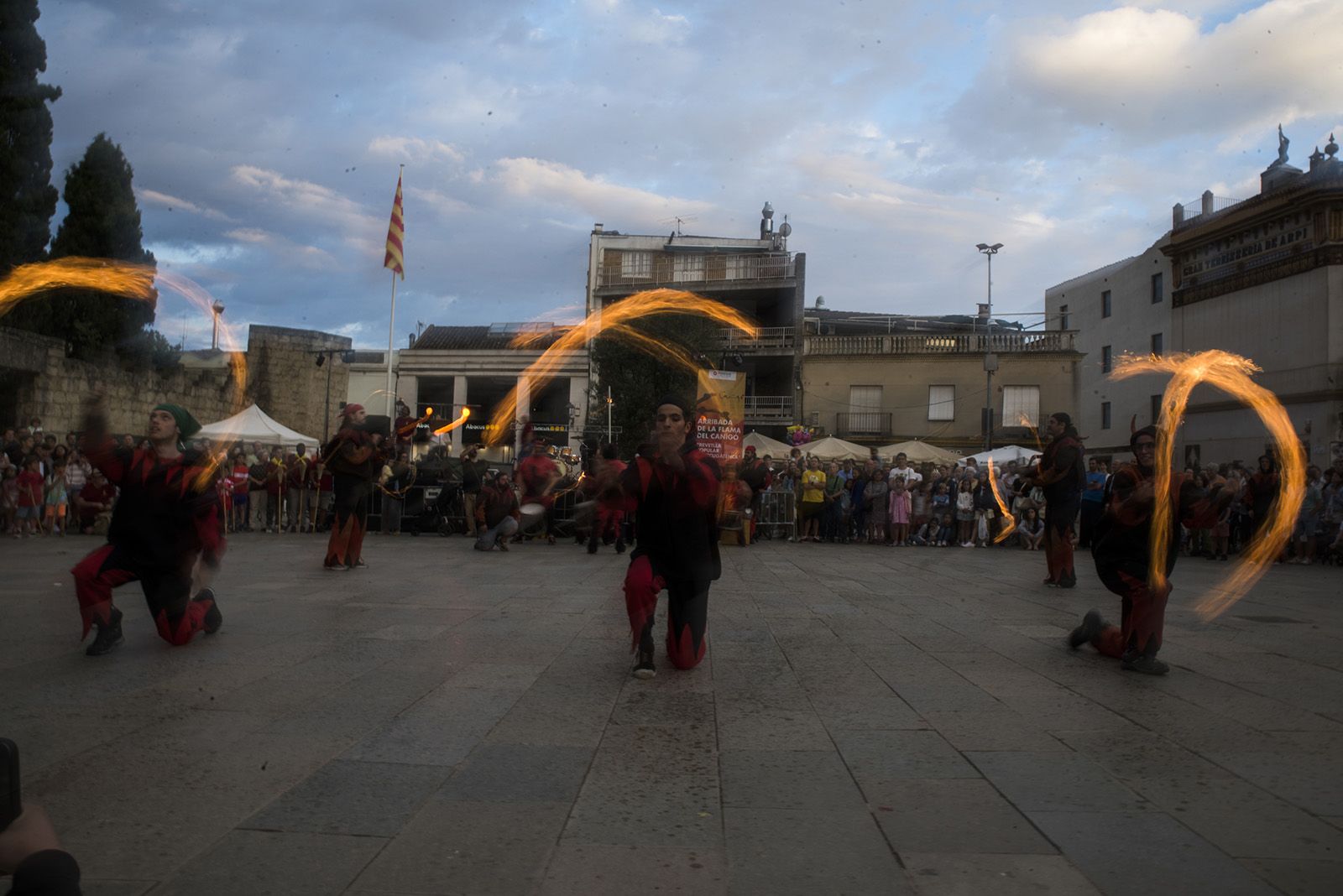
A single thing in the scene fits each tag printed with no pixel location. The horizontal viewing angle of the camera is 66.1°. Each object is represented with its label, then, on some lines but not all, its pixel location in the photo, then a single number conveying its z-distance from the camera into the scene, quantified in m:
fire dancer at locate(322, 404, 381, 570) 11.85
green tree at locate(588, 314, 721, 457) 33.44
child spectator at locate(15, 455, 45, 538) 17.09
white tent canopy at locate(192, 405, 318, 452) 22.70
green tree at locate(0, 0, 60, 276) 23.22
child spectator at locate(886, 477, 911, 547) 21.59
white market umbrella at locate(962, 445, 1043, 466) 26.38
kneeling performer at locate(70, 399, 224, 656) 6.40
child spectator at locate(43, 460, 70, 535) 17.84
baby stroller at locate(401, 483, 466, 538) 22.09
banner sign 18.86
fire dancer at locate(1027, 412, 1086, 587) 11.03
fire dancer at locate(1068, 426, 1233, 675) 6.37
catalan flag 22.28
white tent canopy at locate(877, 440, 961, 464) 27.89
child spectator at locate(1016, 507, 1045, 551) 20.83
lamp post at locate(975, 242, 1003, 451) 40.59
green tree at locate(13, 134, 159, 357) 28.14
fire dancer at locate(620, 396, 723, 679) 6.20
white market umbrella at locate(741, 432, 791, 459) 27.97
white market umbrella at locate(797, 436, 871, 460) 28.09
